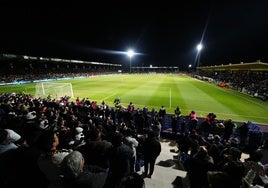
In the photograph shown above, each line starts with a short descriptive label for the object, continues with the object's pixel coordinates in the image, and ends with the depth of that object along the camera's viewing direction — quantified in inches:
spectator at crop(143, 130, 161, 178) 159.5
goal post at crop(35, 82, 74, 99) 700.2
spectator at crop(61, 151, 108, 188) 75.4
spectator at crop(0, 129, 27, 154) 112.4
